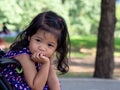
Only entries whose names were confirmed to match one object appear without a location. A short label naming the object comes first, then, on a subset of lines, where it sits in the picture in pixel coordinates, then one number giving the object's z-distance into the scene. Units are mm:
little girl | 2714
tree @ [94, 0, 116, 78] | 9817
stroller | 2622
